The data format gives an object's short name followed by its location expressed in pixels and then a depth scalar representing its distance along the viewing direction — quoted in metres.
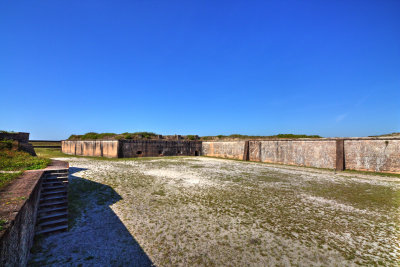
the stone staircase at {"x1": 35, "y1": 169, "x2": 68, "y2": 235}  4.49
